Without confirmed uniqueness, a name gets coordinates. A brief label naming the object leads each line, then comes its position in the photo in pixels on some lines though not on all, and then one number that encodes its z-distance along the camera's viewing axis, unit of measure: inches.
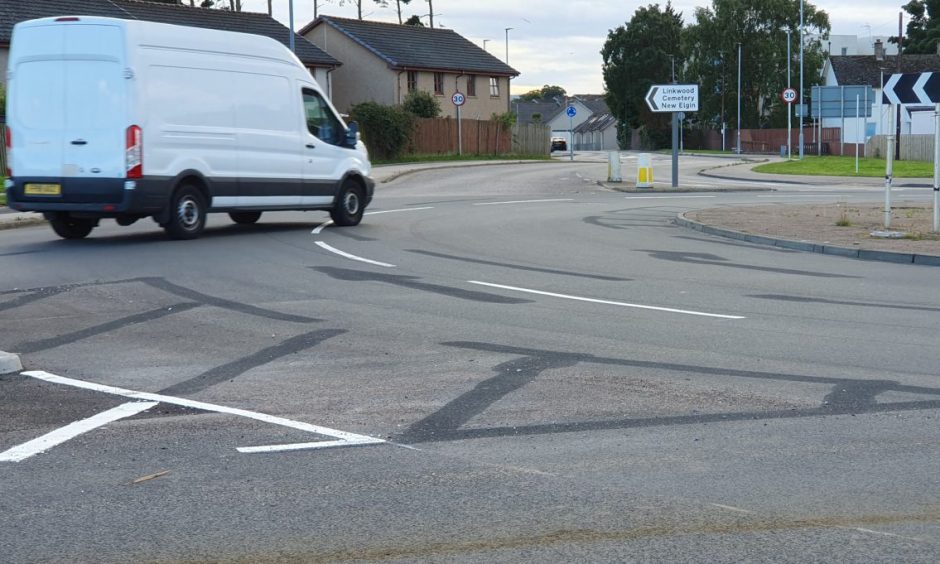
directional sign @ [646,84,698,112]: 1284.4
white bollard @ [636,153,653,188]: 1267.2
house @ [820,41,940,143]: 3134.8
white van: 610.2
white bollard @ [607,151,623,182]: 1408.7
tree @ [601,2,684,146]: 4318.4
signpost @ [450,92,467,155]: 2066.9
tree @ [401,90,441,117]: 2365.9
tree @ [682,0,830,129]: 3853.3
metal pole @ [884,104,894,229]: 661.3
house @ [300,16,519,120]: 2628.0
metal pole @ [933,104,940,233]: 650.8
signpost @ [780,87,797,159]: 2404.0
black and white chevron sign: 647.8
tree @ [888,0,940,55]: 4185.5
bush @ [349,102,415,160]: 2073.1
